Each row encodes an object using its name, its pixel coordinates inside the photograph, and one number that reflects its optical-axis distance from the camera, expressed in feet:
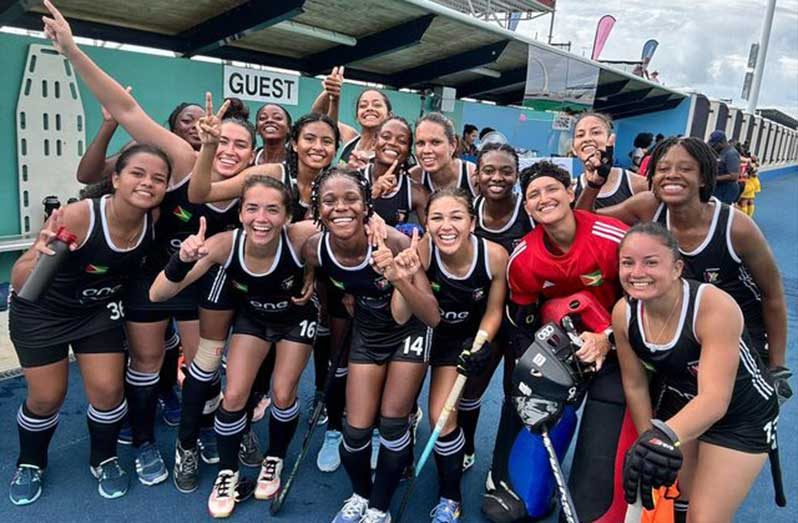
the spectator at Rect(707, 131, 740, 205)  27.14
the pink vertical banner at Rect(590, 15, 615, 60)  63.62
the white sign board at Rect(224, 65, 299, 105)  21.74
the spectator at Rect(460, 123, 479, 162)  31.38
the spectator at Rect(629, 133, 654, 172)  36.50
